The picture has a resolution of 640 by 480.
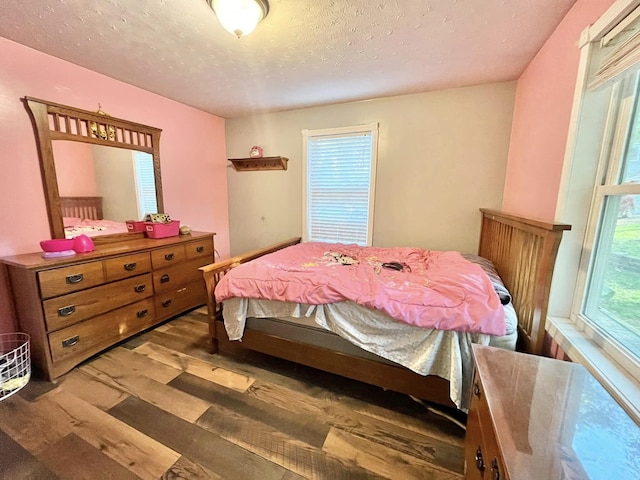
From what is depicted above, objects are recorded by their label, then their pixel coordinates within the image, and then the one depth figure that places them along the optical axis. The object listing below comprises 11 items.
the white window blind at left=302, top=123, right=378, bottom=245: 2.97
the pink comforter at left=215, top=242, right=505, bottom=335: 1.34
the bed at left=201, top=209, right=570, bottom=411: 1.35
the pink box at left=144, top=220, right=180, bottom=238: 2.60
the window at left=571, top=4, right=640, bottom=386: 1.08
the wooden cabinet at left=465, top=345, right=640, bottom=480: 0.56
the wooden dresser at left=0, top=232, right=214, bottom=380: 1.71
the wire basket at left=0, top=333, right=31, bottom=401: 1.65
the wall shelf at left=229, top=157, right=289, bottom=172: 3.29
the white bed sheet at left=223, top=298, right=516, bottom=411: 1.35
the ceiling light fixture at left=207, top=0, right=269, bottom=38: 1.34
